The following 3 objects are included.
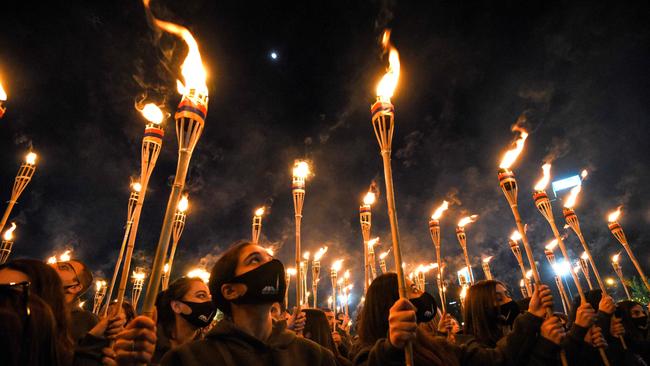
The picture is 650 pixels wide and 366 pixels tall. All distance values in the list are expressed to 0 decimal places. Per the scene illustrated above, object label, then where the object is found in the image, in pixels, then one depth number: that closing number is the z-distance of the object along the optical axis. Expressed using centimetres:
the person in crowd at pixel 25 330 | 196
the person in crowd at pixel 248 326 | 259
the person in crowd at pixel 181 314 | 458
